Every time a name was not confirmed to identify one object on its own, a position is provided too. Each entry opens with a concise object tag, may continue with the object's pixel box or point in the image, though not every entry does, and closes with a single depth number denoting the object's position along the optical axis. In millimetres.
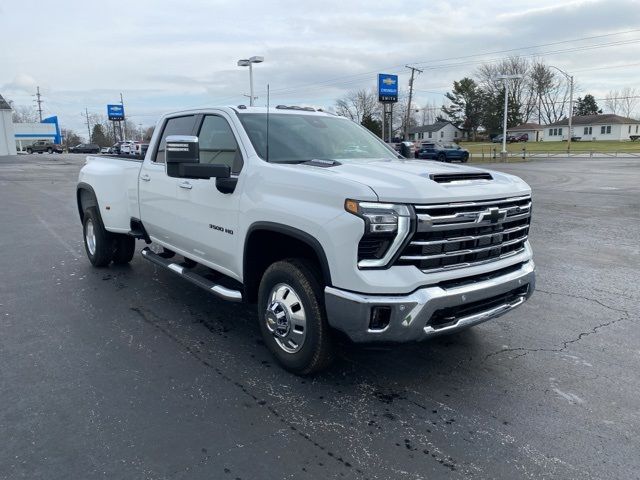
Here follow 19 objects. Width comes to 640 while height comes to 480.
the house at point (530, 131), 104688
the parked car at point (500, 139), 90838
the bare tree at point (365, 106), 92481
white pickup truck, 3217
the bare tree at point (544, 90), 101062
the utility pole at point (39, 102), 110125
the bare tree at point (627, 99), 103288
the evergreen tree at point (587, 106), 116312
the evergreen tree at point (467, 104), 106312
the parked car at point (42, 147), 73062
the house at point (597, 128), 94562
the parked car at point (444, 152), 40844
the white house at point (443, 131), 112312
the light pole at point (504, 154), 40350
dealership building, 88125
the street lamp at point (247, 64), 25227
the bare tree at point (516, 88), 99125
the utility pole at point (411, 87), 51581
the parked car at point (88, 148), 79038
